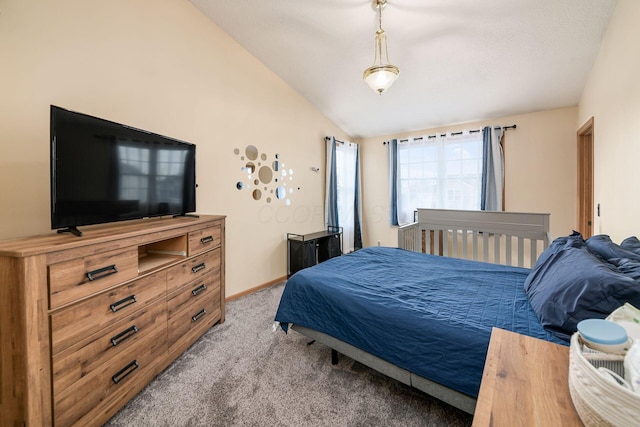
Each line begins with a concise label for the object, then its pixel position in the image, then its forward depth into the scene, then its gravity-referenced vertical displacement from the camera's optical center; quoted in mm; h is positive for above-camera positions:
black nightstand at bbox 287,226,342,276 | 3602 -554
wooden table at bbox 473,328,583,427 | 580 -458
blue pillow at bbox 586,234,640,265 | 1275 -214
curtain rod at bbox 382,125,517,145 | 3802 +1251
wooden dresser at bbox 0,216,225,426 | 1074 -552
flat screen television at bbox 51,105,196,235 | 1351 +255
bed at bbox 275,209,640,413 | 1159 -532
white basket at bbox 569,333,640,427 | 456 -351
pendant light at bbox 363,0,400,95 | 2094 +1125
